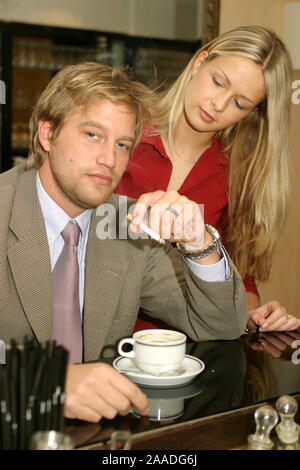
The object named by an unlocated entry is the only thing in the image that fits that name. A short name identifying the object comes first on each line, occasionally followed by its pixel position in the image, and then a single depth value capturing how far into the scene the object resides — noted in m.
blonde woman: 2.16
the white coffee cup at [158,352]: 1.27
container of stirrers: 0.93
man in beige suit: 1.60
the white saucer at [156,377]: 1.28
